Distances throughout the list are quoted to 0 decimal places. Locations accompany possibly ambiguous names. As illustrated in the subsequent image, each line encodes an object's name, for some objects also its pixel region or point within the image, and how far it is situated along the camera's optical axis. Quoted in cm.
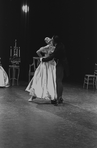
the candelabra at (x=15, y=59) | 956
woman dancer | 637
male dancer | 607
